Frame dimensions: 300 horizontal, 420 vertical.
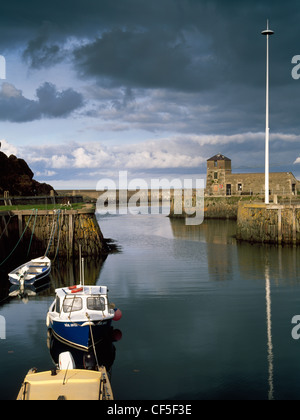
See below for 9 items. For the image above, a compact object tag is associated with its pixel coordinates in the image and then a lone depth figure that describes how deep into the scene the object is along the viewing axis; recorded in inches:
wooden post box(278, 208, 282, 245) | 1919.2
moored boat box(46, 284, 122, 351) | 745.6
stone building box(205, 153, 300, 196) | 3572.8
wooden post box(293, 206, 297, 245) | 1898.4
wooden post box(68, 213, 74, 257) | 1616.6
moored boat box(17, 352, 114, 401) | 490.0
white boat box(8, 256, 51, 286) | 1246.1
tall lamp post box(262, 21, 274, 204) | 2009.1
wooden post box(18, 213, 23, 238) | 1673.2
